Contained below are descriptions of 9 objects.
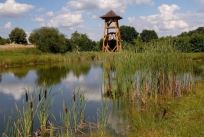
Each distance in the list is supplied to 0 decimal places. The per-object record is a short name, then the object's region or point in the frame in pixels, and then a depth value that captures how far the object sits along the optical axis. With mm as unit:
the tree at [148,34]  72375
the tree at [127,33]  66562
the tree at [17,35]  59719
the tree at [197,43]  38009
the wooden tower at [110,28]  42688
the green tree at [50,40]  42125
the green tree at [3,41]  57644
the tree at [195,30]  75706
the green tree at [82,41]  55628
